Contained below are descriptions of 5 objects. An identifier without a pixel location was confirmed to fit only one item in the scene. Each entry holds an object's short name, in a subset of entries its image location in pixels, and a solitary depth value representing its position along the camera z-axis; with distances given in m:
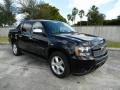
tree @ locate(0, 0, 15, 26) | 20.20
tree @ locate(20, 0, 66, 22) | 19.57
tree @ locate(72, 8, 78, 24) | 45.26
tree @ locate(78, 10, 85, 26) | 43.61
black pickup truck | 2.14
